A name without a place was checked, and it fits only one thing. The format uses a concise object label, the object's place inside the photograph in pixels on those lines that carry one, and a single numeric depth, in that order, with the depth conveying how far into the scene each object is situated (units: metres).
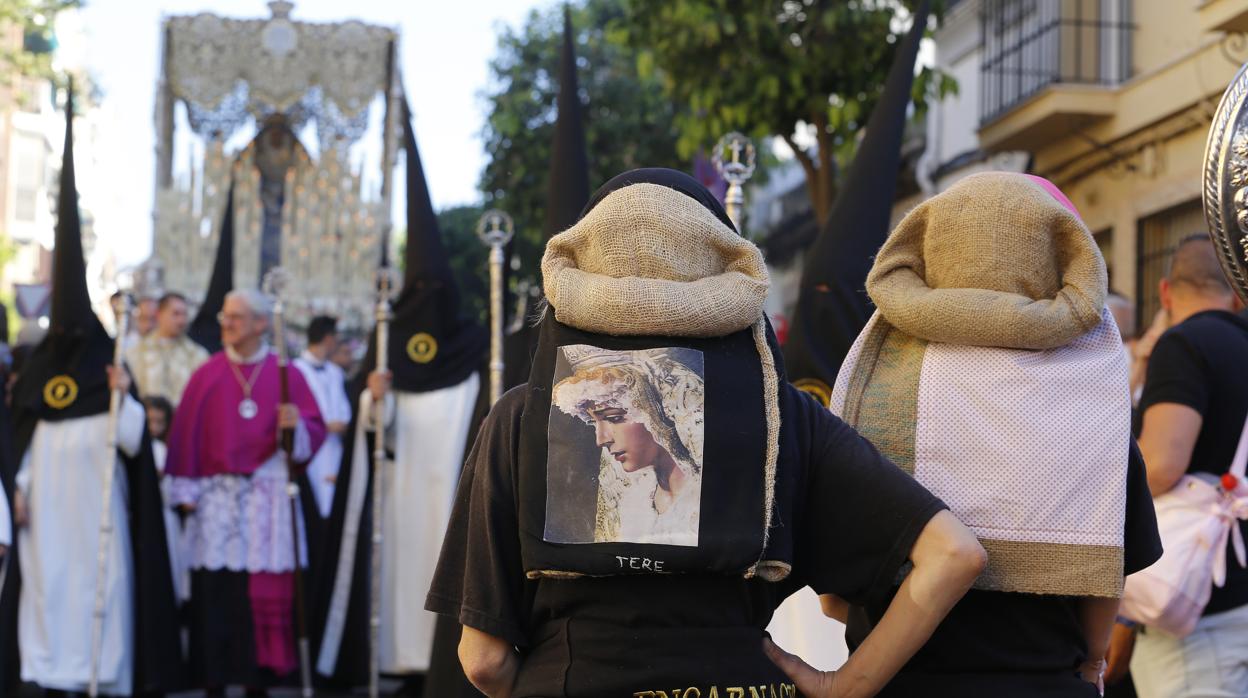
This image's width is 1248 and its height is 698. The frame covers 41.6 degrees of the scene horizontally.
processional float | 29.30
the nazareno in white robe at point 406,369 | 9.42
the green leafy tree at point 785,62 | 13.96
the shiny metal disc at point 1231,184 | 2.98
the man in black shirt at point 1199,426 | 4.53
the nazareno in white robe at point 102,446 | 9.34
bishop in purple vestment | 9.58
